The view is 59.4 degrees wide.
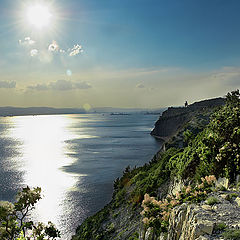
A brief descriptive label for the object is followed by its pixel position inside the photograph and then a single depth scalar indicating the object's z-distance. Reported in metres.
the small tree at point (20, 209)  11.23
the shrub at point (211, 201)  8.54
